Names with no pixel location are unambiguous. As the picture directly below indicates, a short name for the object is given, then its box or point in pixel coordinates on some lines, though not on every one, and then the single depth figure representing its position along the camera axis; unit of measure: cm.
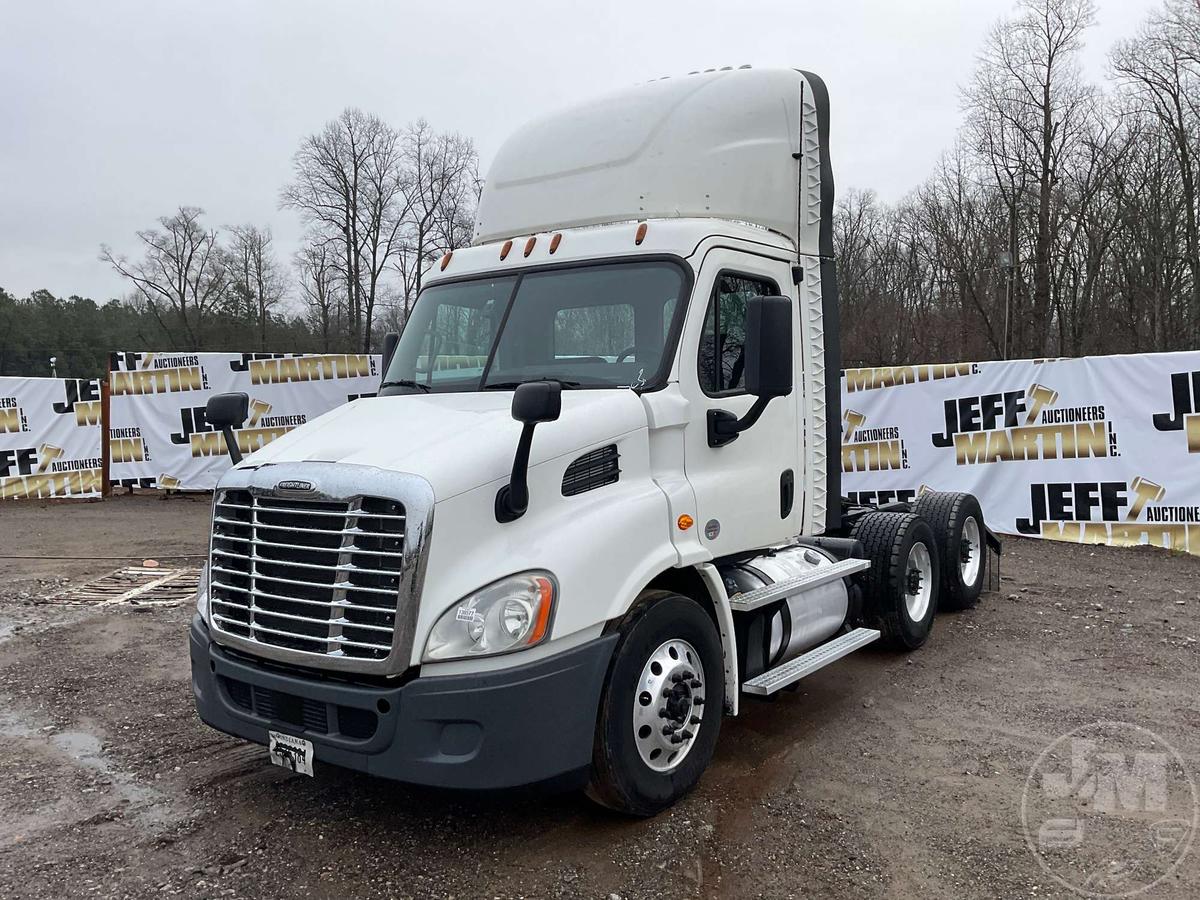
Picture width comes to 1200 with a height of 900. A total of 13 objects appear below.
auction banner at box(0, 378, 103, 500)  1553
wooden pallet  844
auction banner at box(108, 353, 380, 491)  1596
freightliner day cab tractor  333
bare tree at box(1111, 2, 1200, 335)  2805
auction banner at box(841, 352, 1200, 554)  1014
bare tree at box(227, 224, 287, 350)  5350
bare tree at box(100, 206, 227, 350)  5350
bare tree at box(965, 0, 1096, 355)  3144
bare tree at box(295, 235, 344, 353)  4941
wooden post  1588
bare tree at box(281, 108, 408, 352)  4906
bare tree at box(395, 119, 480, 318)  4769
